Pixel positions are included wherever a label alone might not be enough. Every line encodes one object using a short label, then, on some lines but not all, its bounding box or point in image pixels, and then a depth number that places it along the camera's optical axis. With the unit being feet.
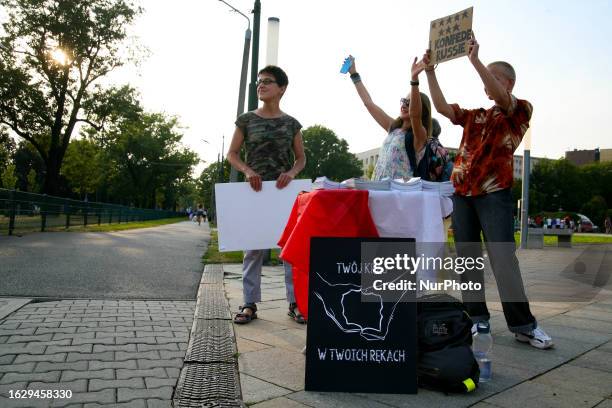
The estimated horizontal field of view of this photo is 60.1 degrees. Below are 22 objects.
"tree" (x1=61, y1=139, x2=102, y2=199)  176.45
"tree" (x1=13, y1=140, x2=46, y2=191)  229.04
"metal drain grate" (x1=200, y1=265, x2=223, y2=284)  23.57
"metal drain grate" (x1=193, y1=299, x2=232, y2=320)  15.42
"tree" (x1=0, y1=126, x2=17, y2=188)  179.98
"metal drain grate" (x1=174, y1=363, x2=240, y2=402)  8.95
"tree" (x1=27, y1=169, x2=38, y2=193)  209.46
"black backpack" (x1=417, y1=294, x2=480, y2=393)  9.43
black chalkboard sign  9.43
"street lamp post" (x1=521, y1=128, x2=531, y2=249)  55.21
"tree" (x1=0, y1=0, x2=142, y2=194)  90.99
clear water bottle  10.29
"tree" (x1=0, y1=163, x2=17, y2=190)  190.49
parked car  166.71
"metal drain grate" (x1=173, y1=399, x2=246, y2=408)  8.50
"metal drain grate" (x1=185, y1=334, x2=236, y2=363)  11.09
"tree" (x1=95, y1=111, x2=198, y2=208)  209.46
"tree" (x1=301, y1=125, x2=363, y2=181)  284.20
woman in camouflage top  15.51
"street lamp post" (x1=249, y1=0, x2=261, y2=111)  38.70
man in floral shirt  12.84
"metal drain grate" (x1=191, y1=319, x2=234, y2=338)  13.26
